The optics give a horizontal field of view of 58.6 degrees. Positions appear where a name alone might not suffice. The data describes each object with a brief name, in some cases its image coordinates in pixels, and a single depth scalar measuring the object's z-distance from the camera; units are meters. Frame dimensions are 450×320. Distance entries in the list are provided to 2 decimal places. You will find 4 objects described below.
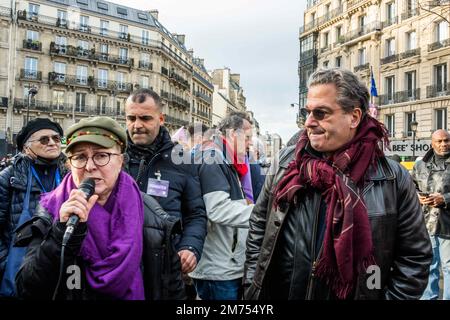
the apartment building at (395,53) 26.98
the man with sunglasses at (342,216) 1.97
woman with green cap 1.73
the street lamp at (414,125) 20.43
